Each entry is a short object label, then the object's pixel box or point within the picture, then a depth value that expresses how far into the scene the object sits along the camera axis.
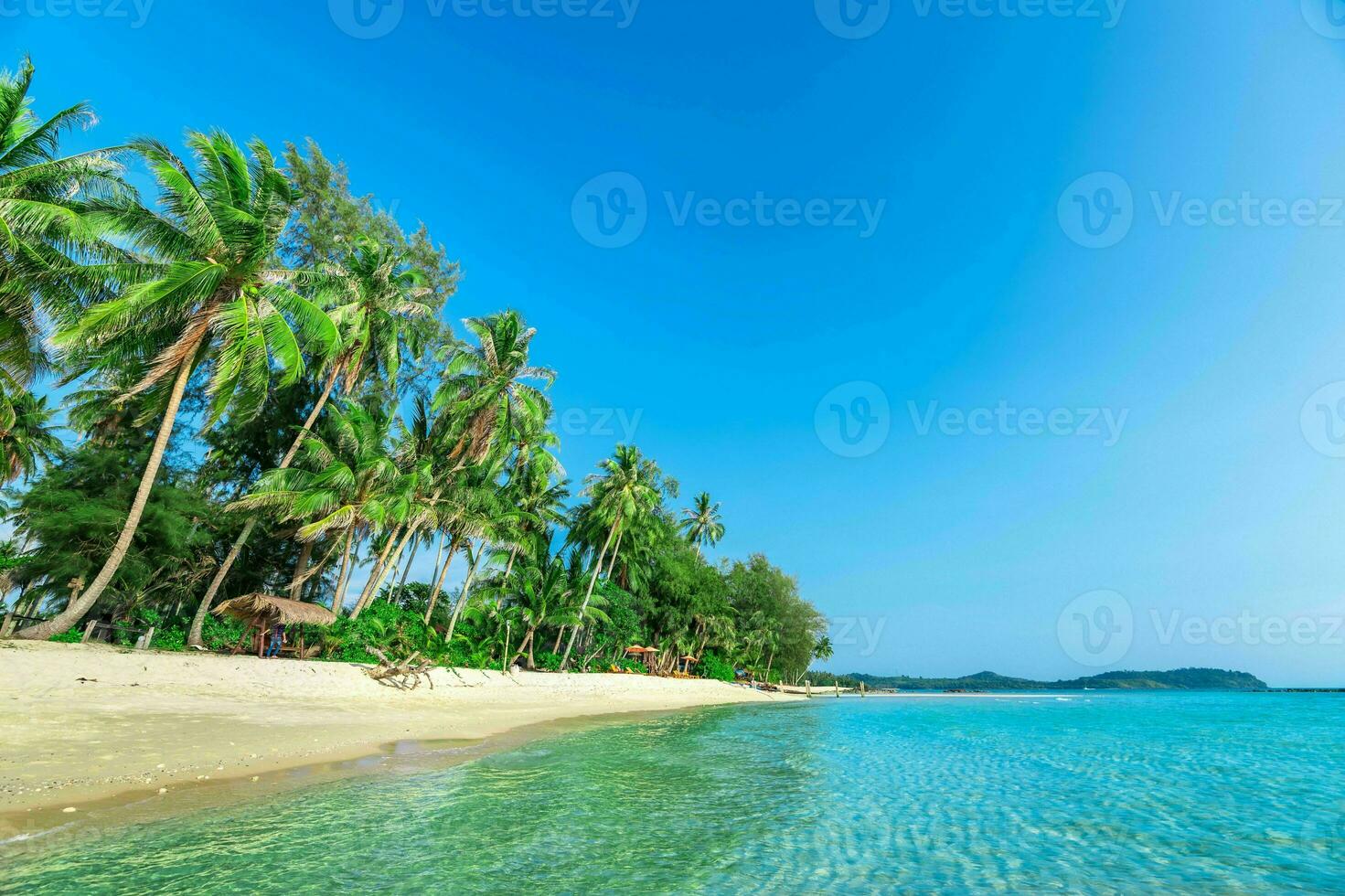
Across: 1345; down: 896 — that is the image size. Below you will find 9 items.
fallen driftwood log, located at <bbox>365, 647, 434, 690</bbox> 19.16
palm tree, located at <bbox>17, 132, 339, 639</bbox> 14.86
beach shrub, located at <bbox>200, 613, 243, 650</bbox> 19.20
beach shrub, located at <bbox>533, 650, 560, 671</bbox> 32.47
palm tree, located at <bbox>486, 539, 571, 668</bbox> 29.78
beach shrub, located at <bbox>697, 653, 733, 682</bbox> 48.72
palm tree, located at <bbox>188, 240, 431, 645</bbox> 21.25
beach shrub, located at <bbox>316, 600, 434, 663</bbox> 20.88
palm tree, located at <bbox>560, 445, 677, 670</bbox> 37.22
